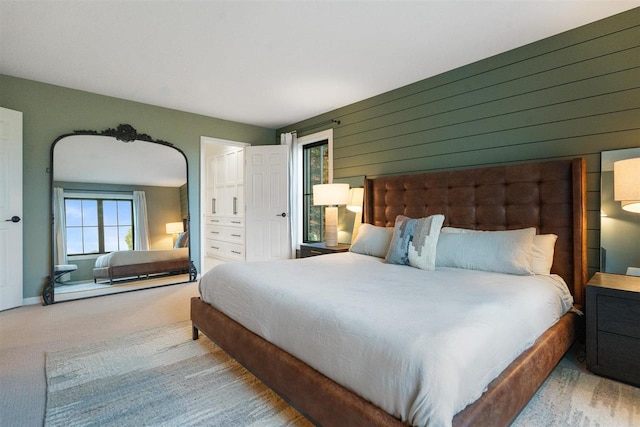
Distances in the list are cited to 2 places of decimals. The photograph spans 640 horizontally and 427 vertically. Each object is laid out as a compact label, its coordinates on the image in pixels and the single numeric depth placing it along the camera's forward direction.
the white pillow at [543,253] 2.30
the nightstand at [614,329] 1.82
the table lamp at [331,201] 3.96
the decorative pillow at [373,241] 3.07
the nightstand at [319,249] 3.78
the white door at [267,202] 5.08
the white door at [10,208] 3.29
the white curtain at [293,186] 5.13
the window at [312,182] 5.05
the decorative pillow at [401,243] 2.60
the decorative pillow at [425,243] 2.48
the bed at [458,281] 1.27
